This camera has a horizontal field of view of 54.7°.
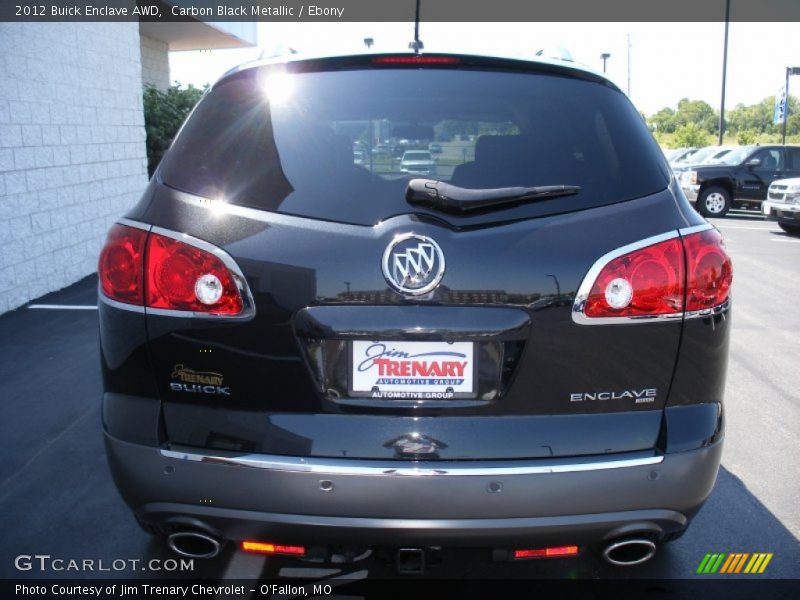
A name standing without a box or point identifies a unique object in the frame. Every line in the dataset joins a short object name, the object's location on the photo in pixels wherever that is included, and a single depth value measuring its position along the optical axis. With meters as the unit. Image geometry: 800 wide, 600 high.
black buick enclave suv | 2.07
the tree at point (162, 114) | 13.53
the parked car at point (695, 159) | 21.81
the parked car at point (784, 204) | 14.61
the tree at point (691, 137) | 52.47
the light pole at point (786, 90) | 31.10
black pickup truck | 18.94
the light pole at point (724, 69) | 34.34
